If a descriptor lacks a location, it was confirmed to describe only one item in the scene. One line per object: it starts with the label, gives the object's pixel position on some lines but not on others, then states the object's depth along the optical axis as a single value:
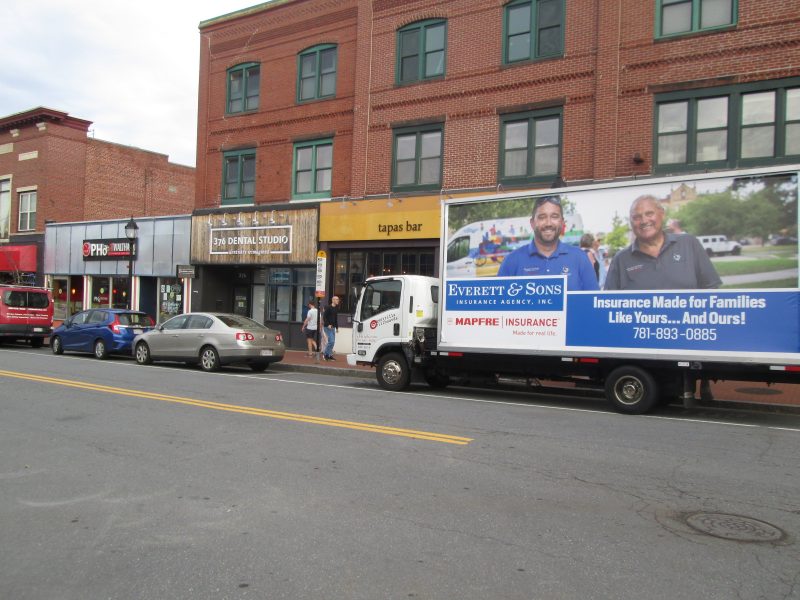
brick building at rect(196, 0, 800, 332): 15.48
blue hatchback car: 19.39
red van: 22.23
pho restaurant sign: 27.38
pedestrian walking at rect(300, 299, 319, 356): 19.91
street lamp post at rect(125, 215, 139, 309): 22.87
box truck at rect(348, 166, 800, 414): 9.42
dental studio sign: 22.59
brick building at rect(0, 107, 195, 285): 32.06
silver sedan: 16.22
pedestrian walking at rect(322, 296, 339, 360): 18.95
